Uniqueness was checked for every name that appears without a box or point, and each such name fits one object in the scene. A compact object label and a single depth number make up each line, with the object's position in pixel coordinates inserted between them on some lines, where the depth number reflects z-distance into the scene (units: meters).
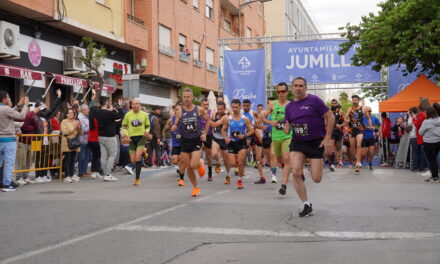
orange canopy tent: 19.17
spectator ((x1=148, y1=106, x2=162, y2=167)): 17.17
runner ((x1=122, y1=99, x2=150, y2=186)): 12.47
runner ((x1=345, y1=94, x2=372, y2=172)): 16.11
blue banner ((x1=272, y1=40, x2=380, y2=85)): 22.09
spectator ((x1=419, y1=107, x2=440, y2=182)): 12.80
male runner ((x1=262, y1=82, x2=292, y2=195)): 10.39
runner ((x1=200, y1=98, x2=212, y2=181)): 13.94
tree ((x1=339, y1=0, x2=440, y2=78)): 18.77
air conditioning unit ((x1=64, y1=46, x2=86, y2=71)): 20.75
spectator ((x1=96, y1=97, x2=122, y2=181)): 13.70
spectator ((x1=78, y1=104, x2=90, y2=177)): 14.48
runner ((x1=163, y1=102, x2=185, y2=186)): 11.93
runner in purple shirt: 7.51
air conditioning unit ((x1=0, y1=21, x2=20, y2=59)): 16.78
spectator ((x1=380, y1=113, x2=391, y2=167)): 20.28
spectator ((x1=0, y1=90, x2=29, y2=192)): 11.16
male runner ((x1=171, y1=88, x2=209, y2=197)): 9.80
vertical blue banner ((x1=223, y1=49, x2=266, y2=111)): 22.30
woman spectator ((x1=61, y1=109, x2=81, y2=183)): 13.63
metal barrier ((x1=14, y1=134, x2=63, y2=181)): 12.75
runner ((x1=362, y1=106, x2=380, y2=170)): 16.41
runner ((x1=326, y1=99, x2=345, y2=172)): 16.78
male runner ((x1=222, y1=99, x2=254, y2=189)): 12.13
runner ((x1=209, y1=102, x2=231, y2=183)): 12.40
